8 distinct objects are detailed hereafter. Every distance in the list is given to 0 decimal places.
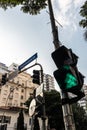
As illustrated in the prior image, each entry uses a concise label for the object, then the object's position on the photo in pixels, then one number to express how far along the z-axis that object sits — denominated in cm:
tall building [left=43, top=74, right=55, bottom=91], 13115
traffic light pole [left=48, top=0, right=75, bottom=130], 335
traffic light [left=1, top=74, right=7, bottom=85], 1060
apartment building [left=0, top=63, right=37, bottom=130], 3941
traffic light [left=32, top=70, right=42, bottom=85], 805
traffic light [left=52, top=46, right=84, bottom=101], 233
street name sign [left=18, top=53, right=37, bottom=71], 858
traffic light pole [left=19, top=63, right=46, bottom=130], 613
